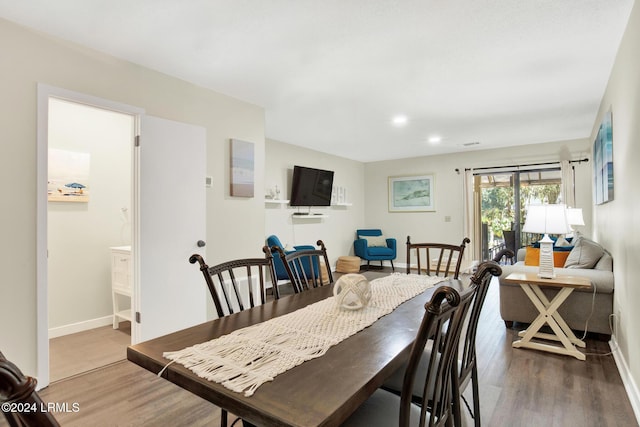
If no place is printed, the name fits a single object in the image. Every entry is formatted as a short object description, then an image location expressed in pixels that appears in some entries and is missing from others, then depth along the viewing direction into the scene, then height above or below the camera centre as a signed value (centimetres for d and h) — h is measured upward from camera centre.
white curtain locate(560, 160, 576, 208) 557 +47
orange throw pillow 397 -50
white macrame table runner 101 -46
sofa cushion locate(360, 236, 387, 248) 733 -55
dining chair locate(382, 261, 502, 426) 131 -69
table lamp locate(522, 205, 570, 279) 301 -9
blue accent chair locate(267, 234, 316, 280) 478 -66
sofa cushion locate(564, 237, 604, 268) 342 -41
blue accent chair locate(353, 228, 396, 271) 691 -66
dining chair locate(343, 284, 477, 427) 91 -51
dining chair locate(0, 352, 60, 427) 49 -27
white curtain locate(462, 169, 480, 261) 657 +10
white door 277 -8
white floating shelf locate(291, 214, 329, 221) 610 +0
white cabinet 345 -64
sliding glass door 610 +30
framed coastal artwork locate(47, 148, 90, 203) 350 +43
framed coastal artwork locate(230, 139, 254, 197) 350 +50
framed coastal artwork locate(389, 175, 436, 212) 712 +47
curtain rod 557 +89
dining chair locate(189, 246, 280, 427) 163 -28
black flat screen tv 595 +54
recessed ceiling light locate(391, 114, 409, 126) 426 +123
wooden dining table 85 -47
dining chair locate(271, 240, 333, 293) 208 -34
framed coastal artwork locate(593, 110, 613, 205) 298 +52
